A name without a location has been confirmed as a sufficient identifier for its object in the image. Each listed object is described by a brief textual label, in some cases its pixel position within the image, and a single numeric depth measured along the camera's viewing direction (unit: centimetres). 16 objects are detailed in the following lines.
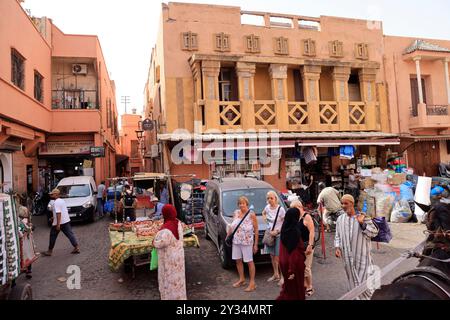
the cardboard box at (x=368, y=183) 1260
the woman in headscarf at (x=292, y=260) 414
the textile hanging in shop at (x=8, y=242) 385
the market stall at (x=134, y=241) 576
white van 1198
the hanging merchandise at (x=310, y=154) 1285
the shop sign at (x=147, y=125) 1551
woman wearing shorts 562
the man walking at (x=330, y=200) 951
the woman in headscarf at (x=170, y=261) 468
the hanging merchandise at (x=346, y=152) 1344
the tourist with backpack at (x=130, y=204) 1132
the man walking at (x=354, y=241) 442
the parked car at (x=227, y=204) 668
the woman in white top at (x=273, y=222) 576
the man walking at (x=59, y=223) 780
